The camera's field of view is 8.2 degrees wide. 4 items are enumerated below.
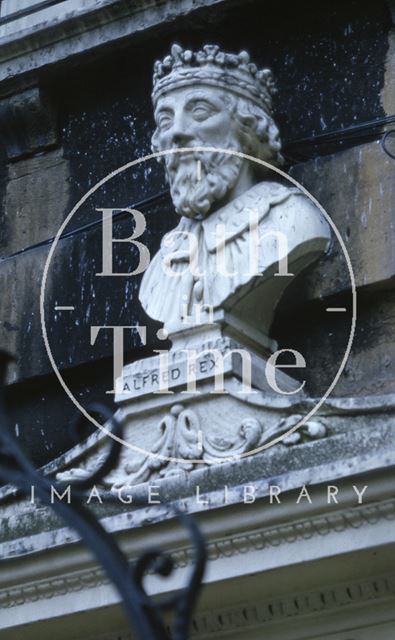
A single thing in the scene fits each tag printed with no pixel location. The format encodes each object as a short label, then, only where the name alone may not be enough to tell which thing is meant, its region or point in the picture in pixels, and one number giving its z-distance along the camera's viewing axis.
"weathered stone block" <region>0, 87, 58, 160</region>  11.34
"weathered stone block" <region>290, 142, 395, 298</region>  9.63
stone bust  9.48
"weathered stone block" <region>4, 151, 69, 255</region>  11.13
